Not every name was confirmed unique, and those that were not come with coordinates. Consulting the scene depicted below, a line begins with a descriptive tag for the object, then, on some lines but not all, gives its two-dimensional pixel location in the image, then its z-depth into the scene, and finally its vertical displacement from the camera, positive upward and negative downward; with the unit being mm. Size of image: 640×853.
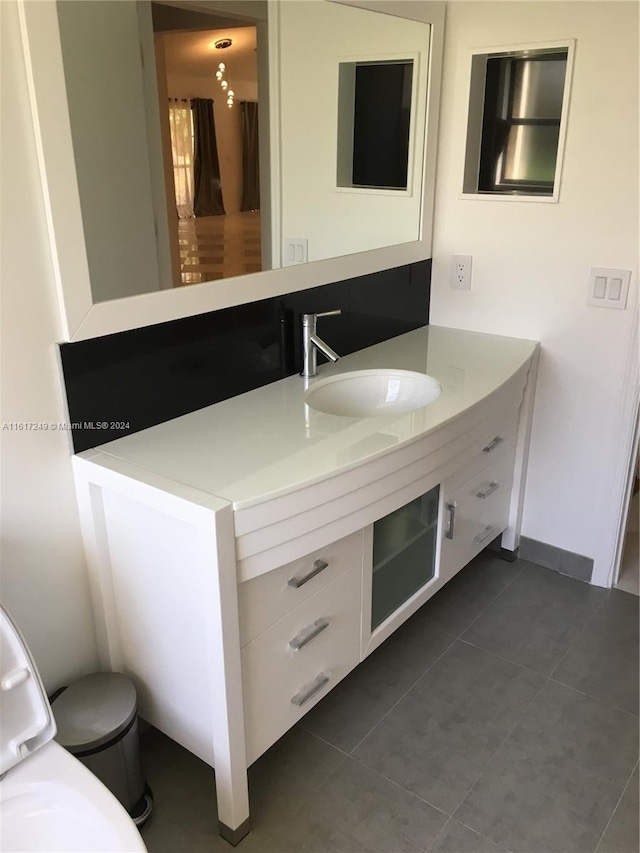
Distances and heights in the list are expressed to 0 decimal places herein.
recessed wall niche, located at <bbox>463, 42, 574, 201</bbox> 2100 +137
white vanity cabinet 1358 -769
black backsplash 1502 -444
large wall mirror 1337 +52
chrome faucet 1936 -476
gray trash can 1433 -1105
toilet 1142 -1002
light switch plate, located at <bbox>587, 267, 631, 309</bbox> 2107 -347
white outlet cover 2398 -342
